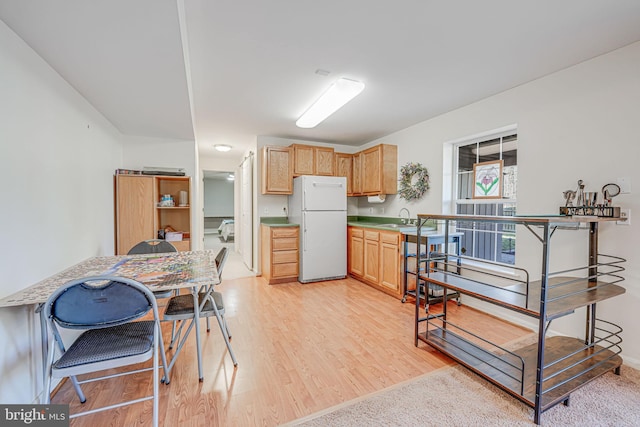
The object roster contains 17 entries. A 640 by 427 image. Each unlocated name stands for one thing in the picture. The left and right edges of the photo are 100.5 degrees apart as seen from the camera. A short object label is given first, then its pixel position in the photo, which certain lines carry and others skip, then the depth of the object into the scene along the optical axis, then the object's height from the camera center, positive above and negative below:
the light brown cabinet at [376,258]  3.57 -0.75
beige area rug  1.51 -1.21
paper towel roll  4.49 +0.17
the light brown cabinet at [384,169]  4.25 +0.63
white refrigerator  4.19 -0.28
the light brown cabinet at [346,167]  4.95 +0.77
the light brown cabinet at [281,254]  4.18 -0.73
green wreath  3.77 +0.40
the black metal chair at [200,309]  1.90 -0.77
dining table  1.48 -0.48
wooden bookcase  3.32 -0.04
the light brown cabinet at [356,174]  4.81 +0.63
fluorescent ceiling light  2.59 +1.16
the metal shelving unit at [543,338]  1.52 -1.03
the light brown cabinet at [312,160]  4.42 +0.81
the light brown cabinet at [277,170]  4.32 +0.62
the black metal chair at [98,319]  1.29 -0.57
